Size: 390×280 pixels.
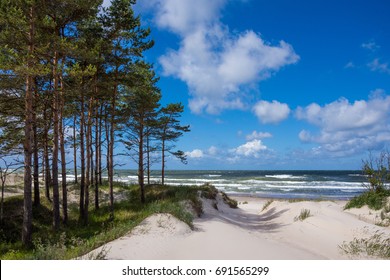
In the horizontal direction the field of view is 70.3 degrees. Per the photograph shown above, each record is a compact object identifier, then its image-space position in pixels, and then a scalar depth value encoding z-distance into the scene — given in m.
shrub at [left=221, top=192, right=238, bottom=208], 25.55
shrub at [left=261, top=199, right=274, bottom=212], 22.89
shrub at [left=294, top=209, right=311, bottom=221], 14.41
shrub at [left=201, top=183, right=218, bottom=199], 20.88
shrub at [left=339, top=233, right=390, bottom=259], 9.03
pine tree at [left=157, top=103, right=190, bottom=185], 25.22
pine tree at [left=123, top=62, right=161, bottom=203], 20.70
